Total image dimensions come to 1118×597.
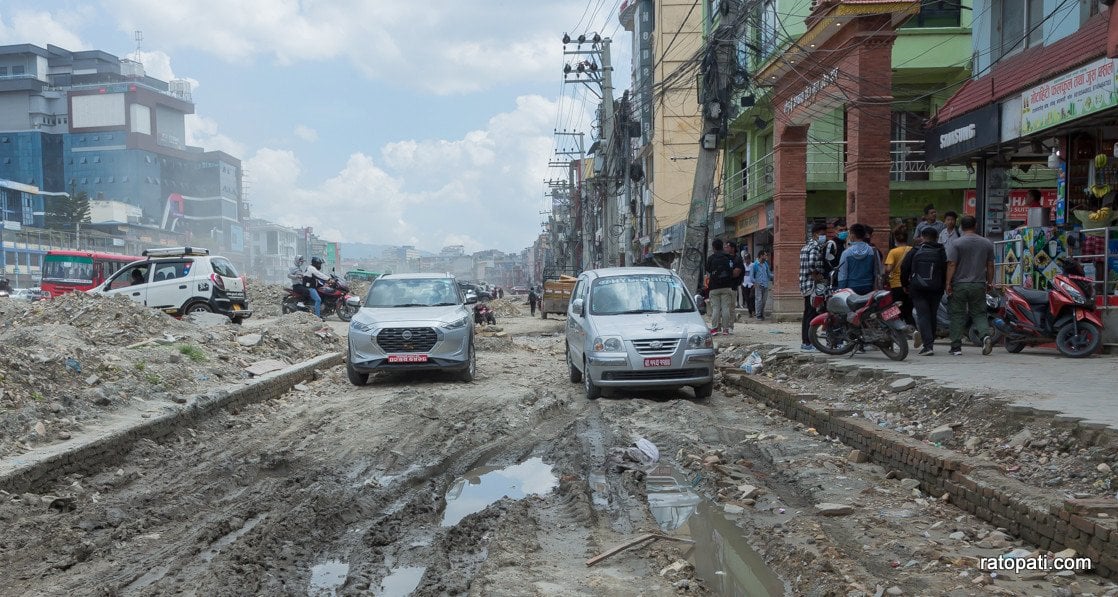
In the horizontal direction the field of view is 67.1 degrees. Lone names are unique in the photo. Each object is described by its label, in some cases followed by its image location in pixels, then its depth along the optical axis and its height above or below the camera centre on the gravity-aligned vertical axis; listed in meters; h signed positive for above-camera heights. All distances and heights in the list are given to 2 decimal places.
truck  33.50 -0.90
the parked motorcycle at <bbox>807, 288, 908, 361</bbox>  10.71 -0.67
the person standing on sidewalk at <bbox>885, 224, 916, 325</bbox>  12.03 +0.06
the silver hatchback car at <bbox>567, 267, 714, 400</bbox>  10.37 -0.80
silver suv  12.28 -0.99
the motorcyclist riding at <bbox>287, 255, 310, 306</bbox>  26.08 -0.13
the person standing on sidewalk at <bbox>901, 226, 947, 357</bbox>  10.70 -0.10
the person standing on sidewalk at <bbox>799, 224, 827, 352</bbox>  12.10 +0.01
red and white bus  34.38 +0.22
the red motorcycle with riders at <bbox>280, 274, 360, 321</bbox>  26.23 -0.84
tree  86.75 +6.38
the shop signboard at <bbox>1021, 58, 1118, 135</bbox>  10.68 +2.41
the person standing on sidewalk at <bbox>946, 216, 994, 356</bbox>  10.55 -0.08
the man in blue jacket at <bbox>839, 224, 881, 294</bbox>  11.39 +0.11
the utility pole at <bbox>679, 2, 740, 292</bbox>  17.88 +3.07
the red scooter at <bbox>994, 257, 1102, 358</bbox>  10.28 -0.55
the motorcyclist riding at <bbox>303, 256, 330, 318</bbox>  25.92 -0.16
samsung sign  13.71 +2.37
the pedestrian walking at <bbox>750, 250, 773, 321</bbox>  22.33 -0.24
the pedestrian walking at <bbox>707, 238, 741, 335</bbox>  16.25 -0.29
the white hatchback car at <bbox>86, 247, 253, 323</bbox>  20.97 -0.25
